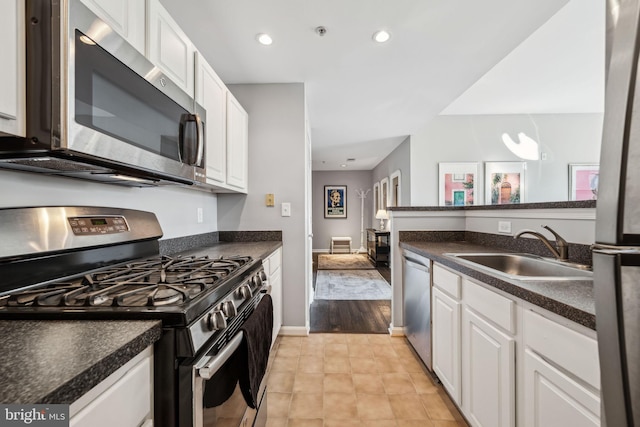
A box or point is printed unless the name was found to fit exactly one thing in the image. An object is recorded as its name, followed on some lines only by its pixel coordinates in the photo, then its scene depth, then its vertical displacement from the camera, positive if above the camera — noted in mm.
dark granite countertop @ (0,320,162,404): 421 -261
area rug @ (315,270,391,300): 3732 -1103
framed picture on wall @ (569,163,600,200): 4355 +541
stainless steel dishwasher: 1934 -675
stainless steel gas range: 697 -239
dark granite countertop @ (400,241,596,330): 763 -262
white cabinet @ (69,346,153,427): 483 -363
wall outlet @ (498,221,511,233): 1983 -98
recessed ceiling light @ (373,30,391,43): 1908 +1230
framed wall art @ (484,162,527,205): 4426 +458
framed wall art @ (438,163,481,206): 4457 +462
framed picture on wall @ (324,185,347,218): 8422 +305
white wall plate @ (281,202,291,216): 2598 +30
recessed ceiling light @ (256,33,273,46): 1924 +1220
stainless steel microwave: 699 +331
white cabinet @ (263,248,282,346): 2004 -525
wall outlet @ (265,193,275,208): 2590 +127
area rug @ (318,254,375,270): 5755 -1114
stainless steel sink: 1317 -288
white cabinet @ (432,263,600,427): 779 -540
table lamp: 6441 -44
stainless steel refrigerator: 419 -20
